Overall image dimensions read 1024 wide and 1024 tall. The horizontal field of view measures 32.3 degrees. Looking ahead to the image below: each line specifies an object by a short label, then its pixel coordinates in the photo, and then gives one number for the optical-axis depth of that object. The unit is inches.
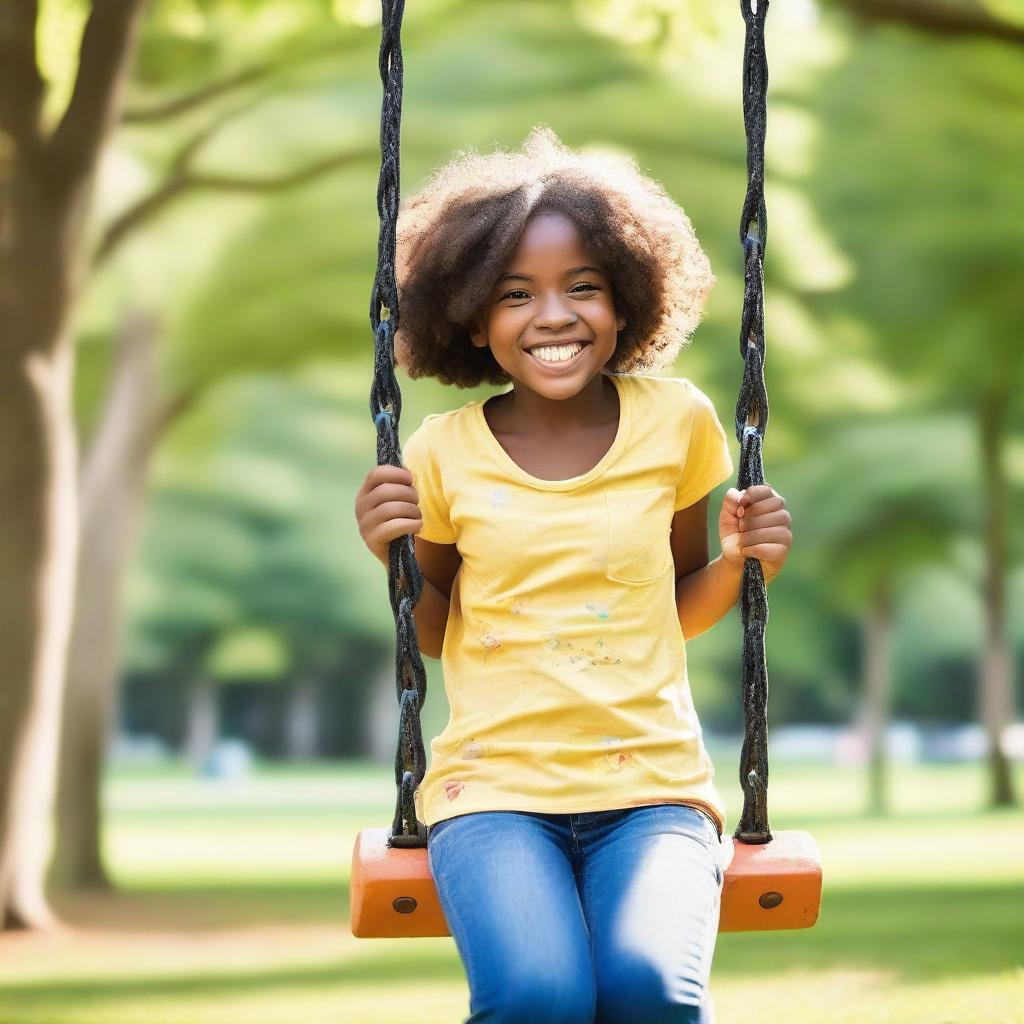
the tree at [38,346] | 314.3
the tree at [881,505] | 741.9
